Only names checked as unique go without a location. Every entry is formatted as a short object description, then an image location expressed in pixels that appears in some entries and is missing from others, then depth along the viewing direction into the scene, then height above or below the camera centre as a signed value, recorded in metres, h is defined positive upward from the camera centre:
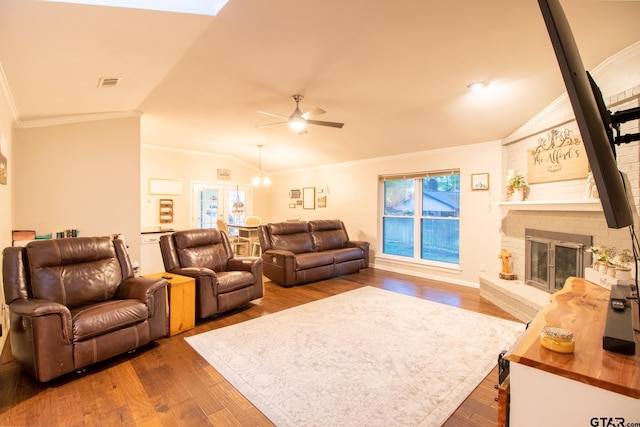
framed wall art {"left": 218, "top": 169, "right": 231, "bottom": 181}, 8.27 +0.94
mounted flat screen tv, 0.89 +0.28
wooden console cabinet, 1.07 -0.65
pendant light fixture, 7.39 +0.71
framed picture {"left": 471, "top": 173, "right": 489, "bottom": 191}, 4.88 +0.47
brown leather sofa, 5.11 -0.80
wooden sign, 3.38 +0.62
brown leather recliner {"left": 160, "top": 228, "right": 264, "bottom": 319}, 3.51 -0.76
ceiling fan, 3.55 +1.07
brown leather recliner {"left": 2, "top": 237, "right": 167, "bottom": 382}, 2.21 -0.82
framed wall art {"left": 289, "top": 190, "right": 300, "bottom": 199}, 8.38 +0.42
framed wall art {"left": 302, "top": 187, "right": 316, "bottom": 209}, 7.93 +0.30
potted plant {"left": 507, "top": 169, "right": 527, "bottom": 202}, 4.16 +0.35
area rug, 2.02 -1.31
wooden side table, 3.18 -1.02
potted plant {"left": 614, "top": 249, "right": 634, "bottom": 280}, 2.32 -0.44
